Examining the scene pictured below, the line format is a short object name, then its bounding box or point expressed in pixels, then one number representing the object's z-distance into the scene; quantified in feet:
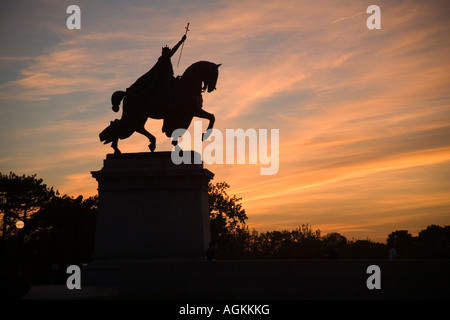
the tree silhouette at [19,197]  232.73
